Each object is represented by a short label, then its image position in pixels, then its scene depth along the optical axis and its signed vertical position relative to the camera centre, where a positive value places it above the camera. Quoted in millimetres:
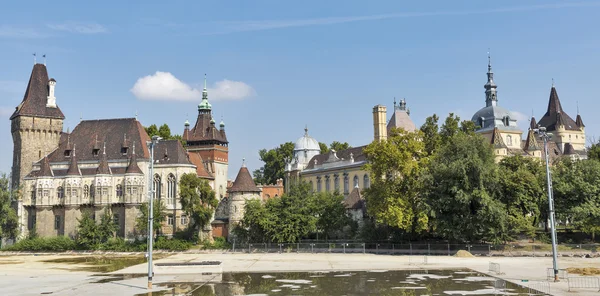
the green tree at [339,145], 128625 +13136
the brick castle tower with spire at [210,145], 96269 +10398
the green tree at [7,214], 74938 -230
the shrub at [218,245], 69762 -4275
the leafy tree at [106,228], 74188 -2166
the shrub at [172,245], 71306 -4236
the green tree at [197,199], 74438 +1253
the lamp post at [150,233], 33438 -1334
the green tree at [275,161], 127688 +9945
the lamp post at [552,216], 33469 -789
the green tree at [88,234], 73562 -2840
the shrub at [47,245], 74250 -4146
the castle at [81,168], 79438 +5787
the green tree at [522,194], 55634 +827
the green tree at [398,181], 57312 +2430
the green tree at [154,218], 73438 -1000
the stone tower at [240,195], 72375 +1596
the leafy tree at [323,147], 130500 +12998
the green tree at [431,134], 67188 +8049
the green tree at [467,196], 53562 +721
